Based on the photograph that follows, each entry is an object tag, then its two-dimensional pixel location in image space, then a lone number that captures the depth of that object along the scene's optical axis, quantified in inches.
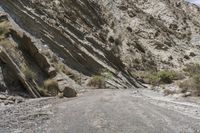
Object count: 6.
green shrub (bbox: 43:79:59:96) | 502.4
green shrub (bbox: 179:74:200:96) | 637.1
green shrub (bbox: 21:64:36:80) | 486.4
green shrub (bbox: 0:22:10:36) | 526.4
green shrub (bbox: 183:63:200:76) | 1026.2
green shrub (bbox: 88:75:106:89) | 650.3
